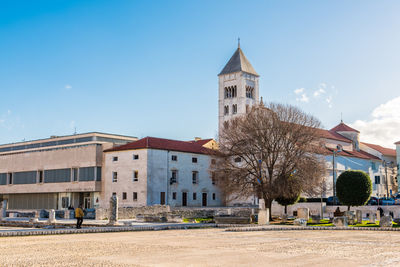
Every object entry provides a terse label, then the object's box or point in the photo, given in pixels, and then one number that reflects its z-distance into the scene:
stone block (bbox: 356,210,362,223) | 35.59
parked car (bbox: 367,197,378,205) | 57.98
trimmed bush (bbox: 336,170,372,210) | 46.44
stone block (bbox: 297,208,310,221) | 40.07
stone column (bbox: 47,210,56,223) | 34.25
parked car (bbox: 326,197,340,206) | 56.03
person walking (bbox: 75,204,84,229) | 29.02
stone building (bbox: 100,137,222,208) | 61.19
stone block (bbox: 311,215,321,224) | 36.00
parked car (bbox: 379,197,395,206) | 56.71
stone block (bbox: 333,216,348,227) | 30.94
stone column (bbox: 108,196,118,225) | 30.89
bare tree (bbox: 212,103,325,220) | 43.41
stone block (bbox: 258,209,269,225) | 34.00
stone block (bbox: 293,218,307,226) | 32.03
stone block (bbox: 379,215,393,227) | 29.33
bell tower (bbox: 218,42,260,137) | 87.25
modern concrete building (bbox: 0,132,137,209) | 66.94
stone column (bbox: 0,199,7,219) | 42.53
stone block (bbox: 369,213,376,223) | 36.29
